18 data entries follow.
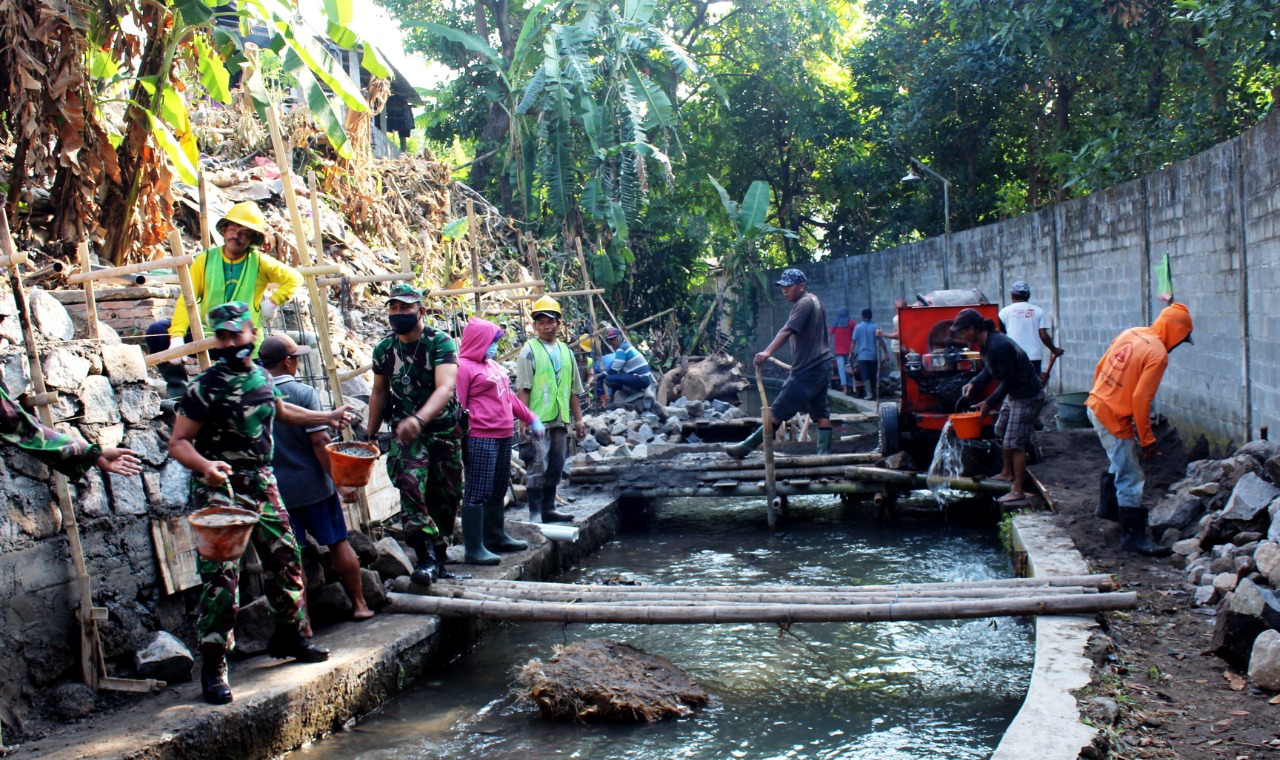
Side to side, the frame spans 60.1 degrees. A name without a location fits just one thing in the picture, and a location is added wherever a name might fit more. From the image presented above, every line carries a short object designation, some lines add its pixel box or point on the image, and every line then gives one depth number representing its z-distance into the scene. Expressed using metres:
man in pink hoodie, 7.12
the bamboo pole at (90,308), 5.77
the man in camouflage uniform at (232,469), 4.74
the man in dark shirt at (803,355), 10.08
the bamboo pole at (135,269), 5.77
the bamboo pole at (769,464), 9.55
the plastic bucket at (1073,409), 10.68
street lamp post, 19.61
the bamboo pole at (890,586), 5.79
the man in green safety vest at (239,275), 6.24
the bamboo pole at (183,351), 5.13
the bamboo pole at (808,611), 5.45
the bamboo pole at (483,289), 9.02
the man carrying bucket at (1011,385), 8.45
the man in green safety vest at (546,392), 8.49
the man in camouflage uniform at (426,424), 6.34
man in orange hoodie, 6.75
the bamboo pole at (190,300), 5.79
